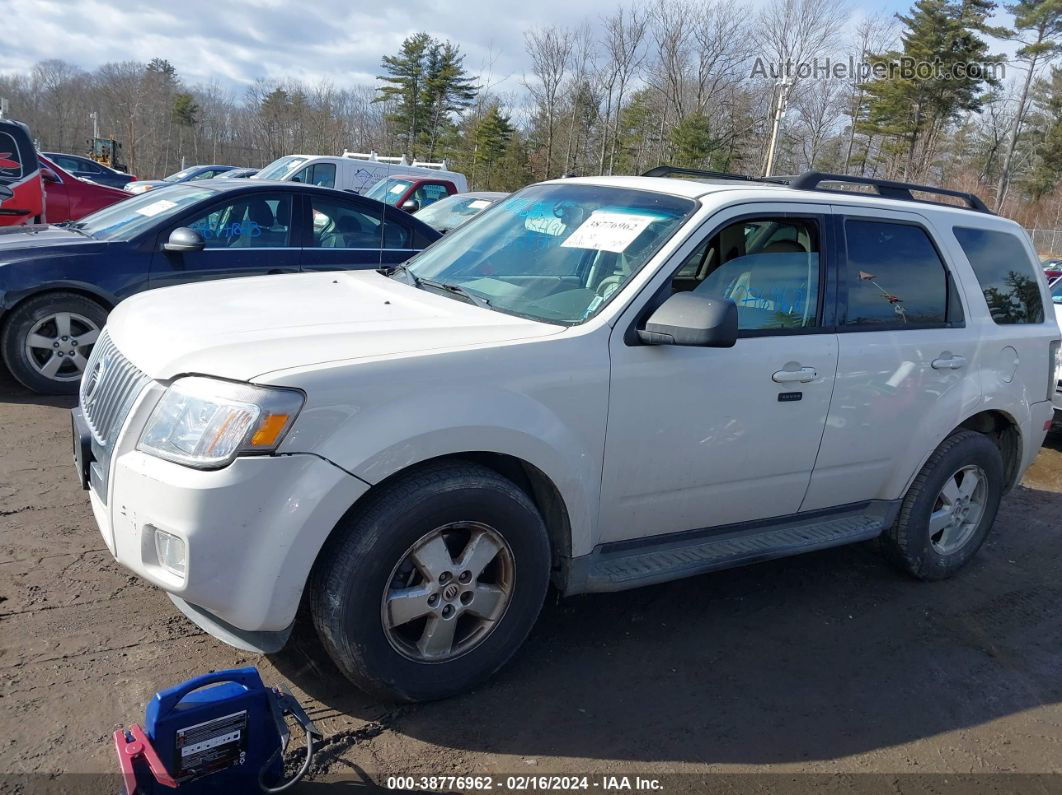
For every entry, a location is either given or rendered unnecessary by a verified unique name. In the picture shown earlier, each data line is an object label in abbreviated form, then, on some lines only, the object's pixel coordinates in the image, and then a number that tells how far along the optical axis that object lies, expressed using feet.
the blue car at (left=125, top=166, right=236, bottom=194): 79.77
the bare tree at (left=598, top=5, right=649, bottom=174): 130.31
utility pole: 81.12
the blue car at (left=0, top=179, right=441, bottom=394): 20.58
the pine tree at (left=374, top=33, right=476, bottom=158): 157.28
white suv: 8.71
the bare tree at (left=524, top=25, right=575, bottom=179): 135.23
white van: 54.60
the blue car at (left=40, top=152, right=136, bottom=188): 93.97
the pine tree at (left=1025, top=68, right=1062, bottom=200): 159.22
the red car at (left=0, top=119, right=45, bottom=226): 31.71
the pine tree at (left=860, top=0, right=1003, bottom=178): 141.18
